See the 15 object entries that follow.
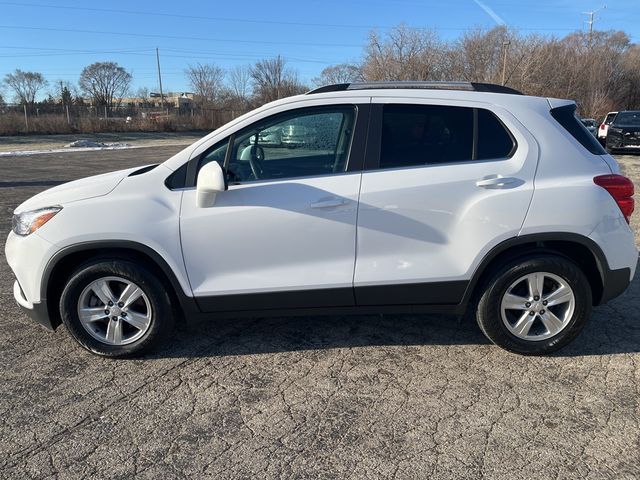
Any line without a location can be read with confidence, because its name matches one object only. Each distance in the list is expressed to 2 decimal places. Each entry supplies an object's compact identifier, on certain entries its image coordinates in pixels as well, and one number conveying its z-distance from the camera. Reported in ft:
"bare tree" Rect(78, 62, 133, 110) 254.27
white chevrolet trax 11.09
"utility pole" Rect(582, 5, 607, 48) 180.04
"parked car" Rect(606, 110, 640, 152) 59.88
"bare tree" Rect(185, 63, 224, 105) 200.03
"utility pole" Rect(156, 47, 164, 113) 218.42
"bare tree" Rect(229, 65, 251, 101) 190.29
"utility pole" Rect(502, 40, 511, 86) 134.82
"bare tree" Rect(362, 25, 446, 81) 129.80
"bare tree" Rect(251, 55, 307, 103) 180.96
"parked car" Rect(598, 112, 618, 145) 67.08
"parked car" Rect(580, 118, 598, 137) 78.14
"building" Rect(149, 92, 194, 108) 210.22
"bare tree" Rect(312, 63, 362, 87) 138.17
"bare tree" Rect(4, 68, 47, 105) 200.23
